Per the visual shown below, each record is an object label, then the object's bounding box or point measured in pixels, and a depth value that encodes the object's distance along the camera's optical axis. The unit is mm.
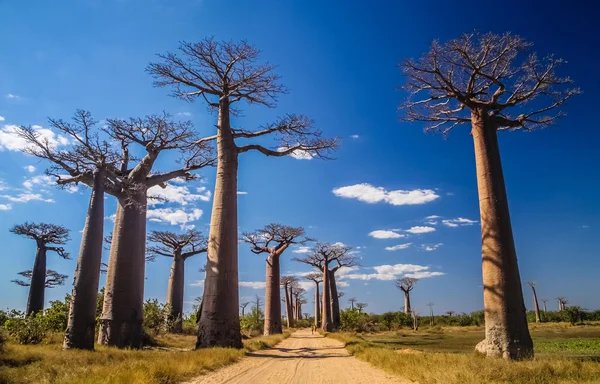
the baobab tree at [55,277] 31388
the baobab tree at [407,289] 46850
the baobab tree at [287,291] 49441
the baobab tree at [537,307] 46062
